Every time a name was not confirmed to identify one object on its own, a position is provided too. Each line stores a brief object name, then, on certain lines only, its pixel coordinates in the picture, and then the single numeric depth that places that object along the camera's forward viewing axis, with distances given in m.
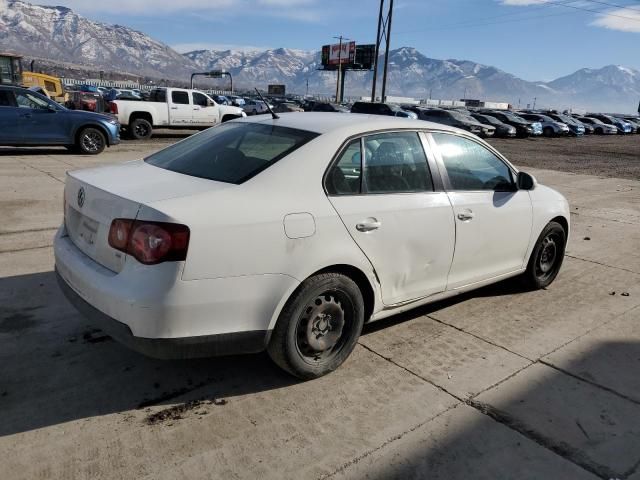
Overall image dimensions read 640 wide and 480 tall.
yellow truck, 28.94
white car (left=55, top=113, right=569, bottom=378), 2.65
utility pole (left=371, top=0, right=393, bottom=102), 41.16
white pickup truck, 18.25
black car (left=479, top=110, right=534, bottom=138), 32.66
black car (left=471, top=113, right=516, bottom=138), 30.87
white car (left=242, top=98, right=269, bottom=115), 38.24
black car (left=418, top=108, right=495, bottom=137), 27.81
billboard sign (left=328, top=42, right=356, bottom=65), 69.00
